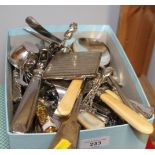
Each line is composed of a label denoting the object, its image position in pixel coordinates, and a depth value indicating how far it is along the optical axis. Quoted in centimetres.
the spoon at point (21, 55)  46
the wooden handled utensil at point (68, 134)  31
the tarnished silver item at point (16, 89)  41
